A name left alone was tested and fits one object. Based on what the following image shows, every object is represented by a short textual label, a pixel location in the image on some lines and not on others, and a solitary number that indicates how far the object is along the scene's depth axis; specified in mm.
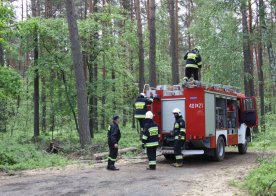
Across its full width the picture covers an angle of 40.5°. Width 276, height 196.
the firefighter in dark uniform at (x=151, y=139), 11719
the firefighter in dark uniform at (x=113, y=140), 11469
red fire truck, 12547
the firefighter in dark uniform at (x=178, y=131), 12094
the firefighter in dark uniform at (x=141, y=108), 12422
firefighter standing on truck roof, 13688
